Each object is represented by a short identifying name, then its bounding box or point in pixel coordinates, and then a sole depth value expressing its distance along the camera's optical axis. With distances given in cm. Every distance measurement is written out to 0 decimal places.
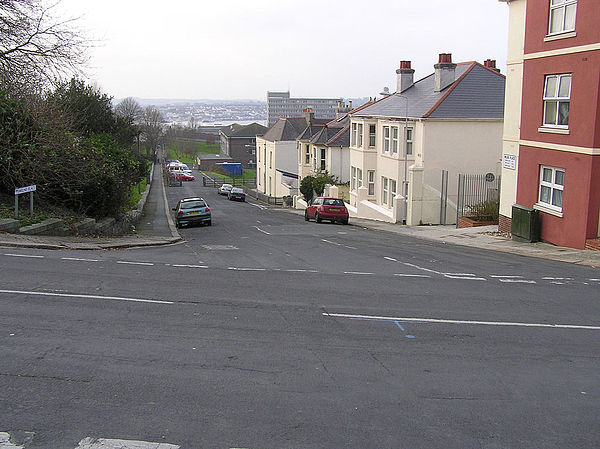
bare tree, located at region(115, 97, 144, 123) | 11434
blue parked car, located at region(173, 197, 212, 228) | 2872
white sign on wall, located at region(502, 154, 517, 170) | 2267
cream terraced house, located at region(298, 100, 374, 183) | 4962
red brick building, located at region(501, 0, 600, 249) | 1756
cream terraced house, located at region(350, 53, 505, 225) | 3122
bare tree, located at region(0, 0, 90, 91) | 2175
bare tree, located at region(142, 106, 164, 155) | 10736
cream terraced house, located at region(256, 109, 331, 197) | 6744
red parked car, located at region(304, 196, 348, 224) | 3309
